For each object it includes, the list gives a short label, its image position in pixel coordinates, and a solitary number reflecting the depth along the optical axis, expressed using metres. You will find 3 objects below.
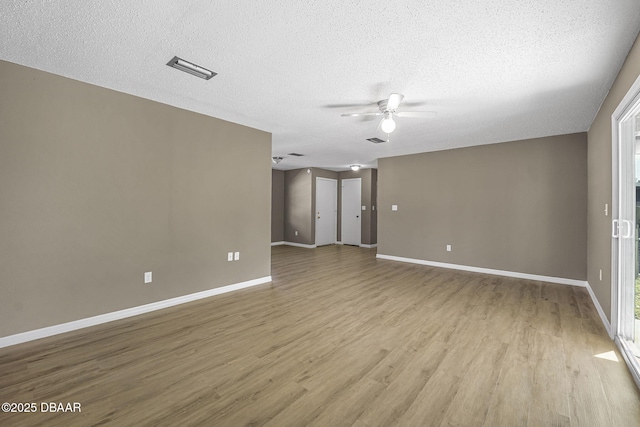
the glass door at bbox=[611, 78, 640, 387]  2.44
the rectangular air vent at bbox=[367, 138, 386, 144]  5.02
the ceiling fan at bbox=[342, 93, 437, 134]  3.00
